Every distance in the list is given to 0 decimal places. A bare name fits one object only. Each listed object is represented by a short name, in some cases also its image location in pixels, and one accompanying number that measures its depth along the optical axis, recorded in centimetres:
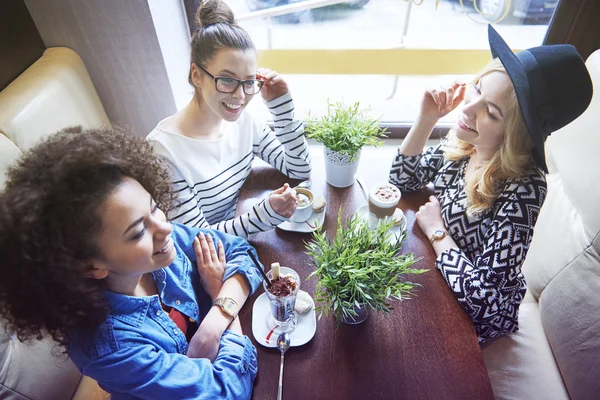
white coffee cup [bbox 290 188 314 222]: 117
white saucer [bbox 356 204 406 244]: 116
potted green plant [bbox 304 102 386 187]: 123
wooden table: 82
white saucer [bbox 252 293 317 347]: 90
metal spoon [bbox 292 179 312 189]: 133
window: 172
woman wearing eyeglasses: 117
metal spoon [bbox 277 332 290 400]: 85
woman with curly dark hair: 67
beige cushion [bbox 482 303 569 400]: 115
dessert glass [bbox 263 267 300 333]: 87
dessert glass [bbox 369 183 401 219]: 113
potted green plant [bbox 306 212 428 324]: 82
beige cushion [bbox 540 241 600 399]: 115
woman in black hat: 96
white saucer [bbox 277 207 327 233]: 117
